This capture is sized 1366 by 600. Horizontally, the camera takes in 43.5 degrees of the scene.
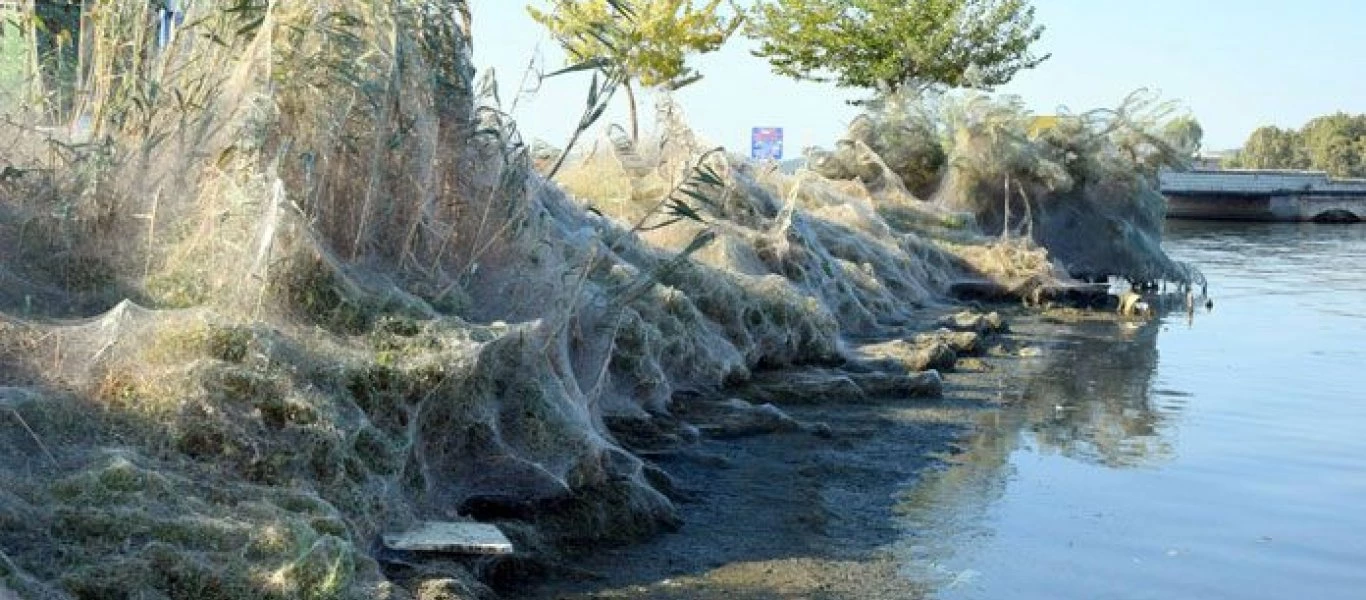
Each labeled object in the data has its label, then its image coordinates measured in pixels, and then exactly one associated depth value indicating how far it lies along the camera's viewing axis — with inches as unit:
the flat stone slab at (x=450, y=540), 274.8
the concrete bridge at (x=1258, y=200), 2824.8
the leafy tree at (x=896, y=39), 1808.6
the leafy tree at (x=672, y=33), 1567.4
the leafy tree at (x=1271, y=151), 5310.0
